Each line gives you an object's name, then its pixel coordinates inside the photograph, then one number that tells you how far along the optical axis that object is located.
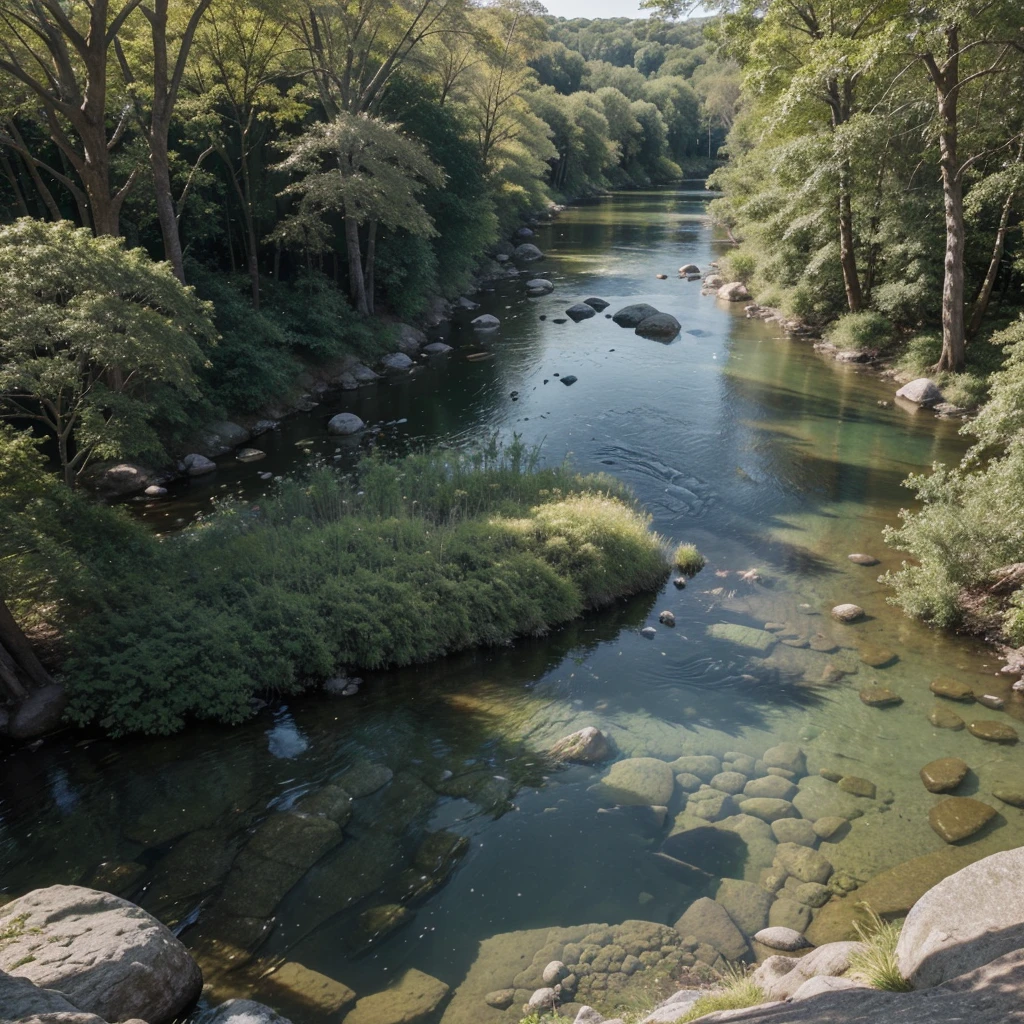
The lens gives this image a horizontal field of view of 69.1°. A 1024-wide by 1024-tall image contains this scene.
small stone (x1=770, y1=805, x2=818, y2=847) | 8.29
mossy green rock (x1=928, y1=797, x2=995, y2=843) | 8.34
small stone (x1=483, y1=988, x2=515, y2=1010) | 6.30
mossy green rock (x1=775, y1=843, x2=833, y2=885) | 7.81
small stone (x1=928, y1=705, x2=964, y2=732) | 10.14
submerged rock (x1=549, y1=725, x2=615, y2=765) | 9.66
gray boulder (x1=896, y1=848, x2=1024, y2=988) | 4.93
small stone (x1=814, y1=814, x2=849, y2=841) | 8.36
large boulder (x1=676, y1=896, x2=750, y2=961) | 6.88
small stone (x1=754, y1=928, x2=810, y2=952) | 6.88
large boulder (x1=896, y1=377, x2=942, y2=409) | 22.69
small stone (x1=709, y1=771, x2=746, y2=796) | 9.08
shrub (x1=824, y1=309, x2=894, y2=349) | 26.77
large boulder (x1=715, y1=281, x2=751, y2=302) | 36.38
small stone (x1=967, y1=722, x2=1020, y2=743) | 9.82
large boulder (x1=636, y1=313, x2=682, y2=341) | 30.72
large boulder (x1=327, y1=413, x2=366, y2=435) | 21.55
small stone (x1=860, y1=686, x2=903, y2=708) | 10.69
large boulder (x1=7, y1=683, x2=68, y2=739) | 9.83
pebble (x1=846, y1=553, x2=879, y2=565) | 14.60
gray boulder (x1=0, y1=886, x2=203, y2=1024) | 5.62
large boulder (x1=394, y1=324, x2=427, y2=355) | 29.05
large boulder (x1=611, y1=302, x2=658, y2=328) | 32.03
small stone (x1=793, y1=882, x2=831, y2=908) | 7.49
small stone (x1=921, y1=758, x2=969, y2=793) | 9.04
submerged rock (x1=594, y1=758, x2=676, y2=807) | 8.94
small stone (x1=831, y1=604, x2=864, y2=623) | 12.77
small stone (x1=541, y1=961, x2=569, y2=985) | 6.50
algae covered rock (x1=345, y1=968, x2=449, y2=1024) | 6.20
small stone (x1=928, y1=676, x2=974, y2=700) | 10.77
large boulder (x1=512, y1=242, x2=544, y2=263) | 46.91
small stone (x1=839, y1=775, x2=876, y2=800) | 8.99
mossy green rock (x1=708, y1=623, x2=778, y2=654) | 12.20
